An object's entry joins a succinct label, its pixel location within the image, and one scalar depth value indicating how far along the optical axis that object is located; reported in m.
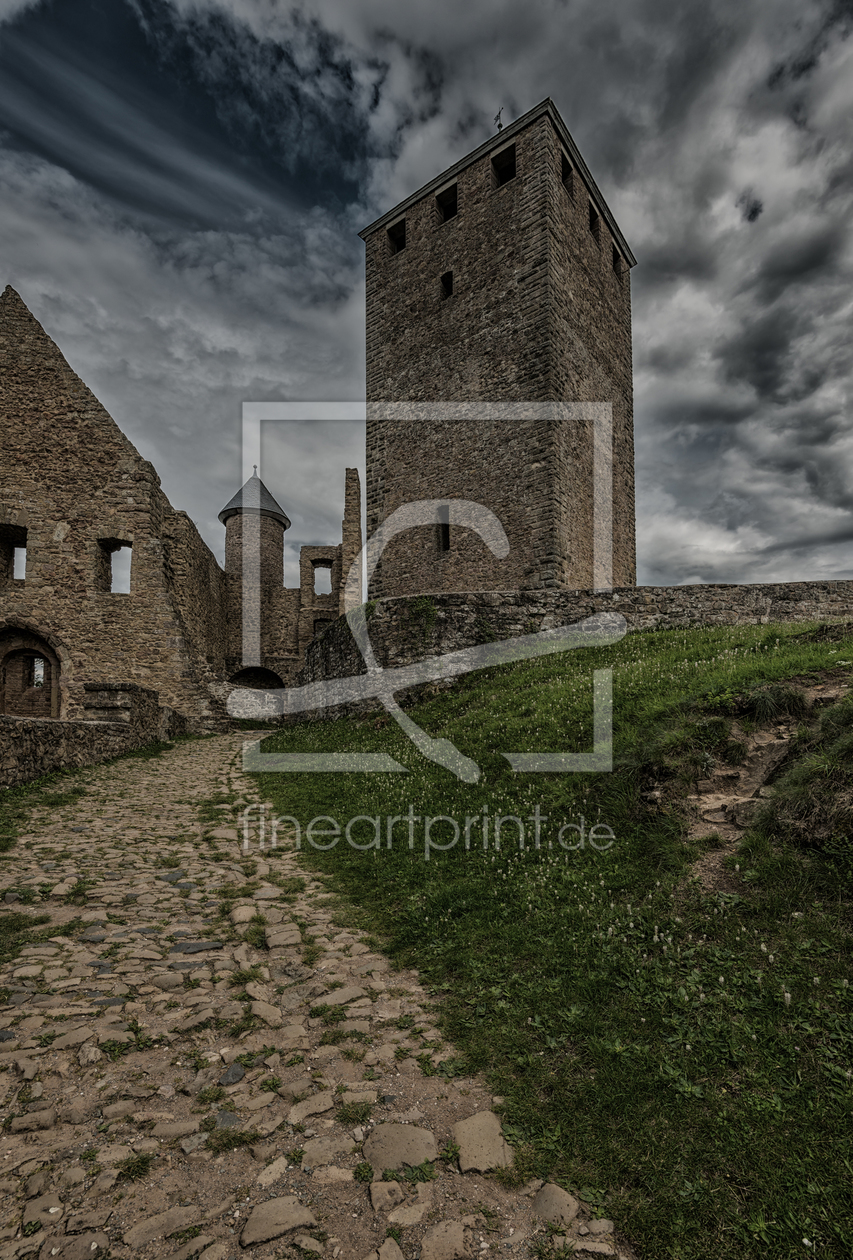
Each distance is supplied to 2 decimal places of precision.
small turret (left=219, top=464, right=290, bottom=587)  38.66
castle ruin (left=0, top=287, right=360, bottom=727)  20.59
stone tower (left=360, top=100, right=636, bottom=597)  17.19
